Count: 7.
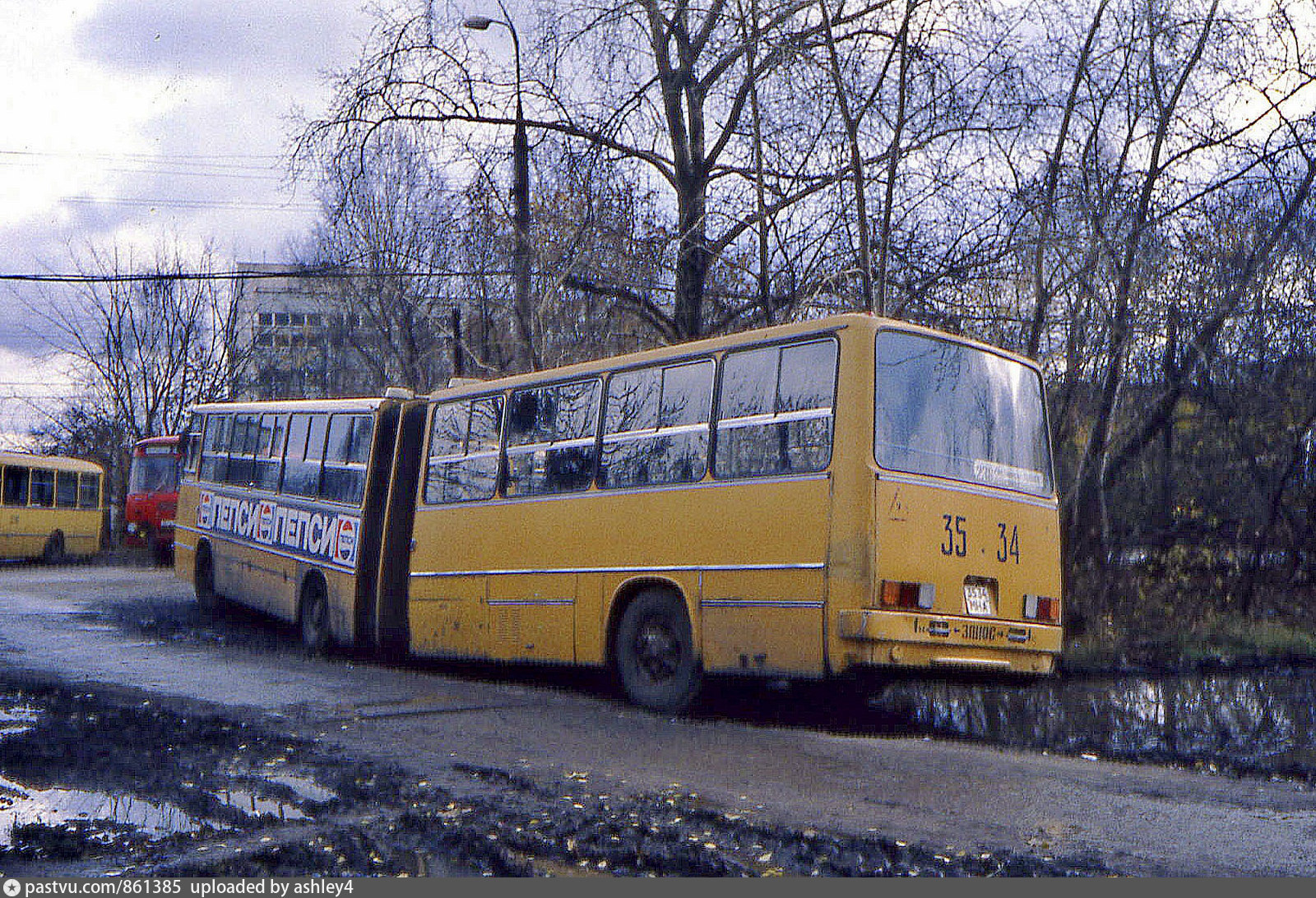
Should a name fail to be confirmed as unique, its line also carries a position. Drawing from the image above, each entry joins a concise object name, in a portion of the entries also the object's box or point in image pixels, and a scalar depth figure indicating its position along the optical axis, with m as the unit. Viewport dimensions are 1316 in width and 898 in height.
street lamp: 17.19
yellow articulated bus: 9.09
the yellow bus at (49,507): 32.41
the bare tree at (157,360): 54.62
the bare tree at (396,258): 17.56
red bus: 33.75
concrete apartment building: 45.12
